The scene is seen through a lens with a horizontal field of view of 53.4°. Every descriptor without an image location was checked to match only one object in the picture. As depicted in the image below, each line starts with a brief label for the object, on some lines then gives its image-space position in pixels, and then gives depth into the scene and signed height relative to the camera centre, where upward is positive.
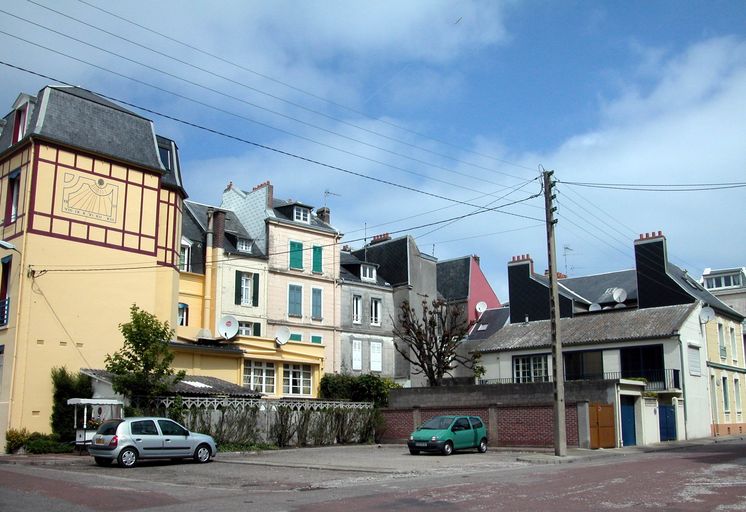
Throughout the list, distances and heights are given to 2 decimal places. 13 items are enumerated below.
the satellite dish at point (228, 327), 35.25 +2.95
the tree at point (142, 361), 25.83 +1.01
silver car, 20.78 -1.45
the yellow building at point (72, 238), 28.05 +6.20
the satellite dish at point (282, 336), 38.31 +2.76
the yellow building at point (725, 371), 42.00 +1.01
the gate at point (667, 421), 35.22 -1.55
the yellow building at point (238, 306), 37.41 +4.50
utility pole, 24.52 +1.92
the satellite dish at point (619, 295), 43.72 +5.43
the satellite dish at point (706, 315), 40.66 +3.99
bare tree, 41.00 +2.67
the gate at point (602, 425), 29.08 -1.44
